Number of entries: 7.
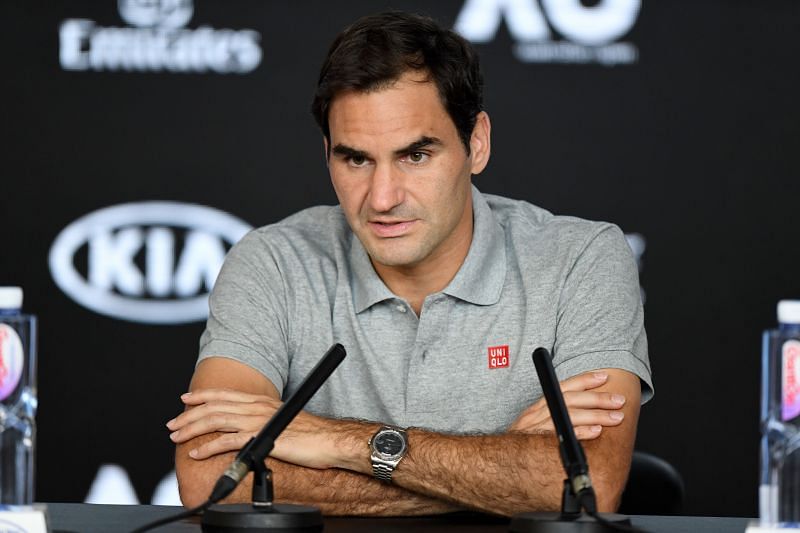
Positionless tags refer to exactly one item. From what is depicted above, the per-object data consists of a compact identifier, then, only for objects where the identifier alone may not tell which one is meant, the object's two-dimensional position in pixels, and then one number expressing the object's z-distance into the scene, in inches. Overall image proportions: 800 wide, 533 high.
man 234.1
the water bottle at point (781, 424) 220.0
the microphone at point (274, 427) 220.8
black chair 245.7
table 226.6
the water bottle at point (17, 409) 221.0
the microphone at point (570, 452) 220.6
